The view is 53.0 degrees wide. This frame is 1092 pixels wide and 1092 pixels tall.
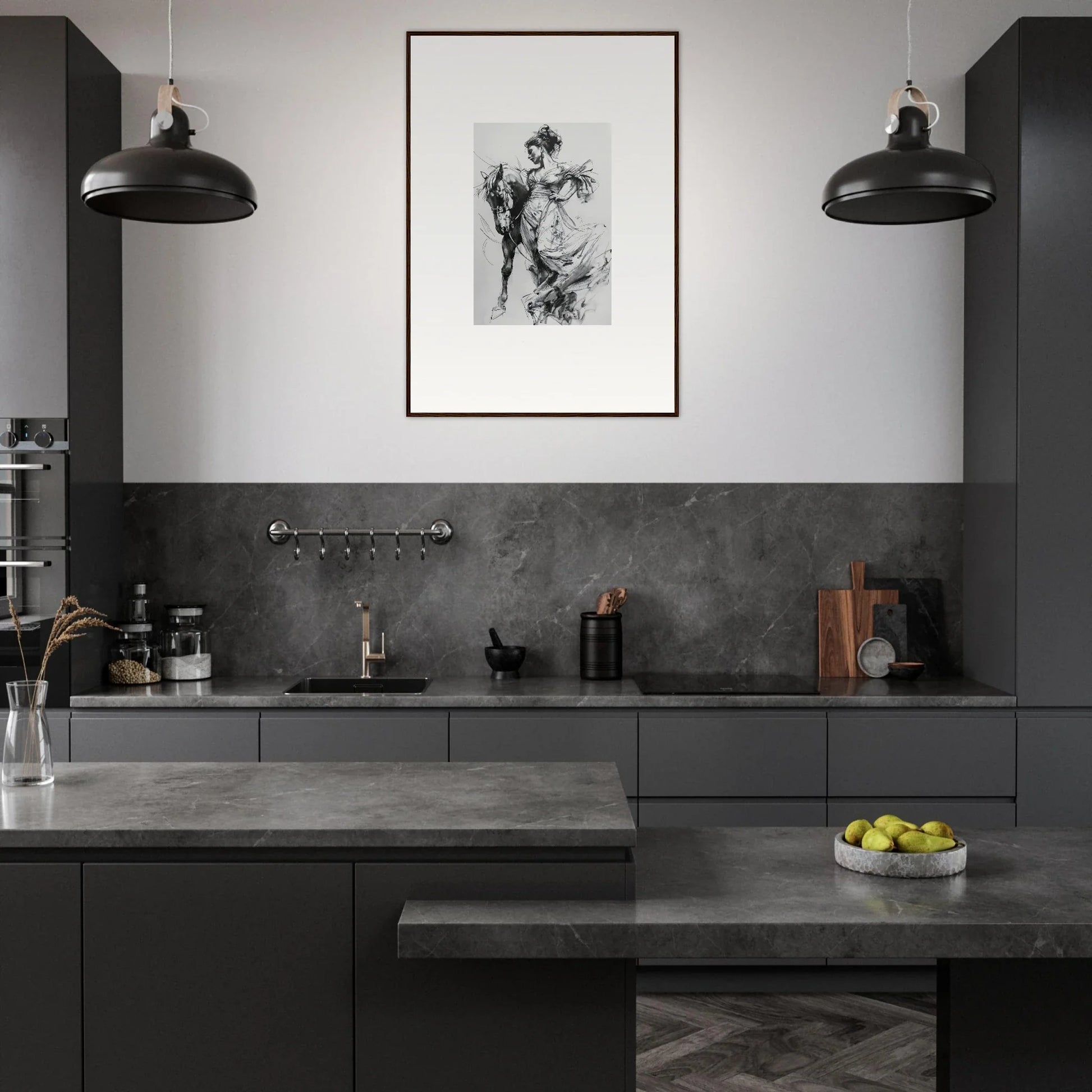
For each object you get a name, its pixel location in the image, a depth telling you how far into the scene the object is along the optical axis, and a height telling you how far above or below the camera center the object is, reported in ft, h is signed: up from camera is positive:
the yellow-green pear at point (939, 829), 7.11 -1.95
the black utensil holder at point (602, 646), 14.03 -1.49
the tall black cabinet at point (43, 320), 12.75 +2.43
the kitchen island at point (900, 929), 6.08 -2.28
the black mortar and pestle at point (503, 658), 14.05 -1.65
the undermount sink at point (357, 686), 14.35 -2.07
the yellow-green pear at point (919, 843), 6.90 -1.97
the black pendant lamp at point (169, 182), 7.64 +2.49
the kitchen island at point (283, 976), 6.79 -2.79
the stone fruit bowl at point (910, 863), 6.88 -2.11
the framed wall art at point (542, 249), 14.78 +3.79
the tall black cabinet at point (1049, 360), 12.77 +1.99
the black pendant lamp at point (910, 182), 7.65 +2.49
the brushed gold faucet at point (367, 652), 14.42 -1.63
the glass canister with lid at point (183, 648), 13.96 -1.53
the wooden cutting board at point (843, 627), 14.65 -1.29
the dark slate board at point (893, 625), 14.69 -1.26
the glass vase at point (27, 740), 7.57 -1.47
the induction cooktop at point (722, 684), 13.16 -1.93
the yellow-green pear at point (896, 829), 7.00 -1.92
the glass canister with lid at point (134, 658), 13.65 -1.64
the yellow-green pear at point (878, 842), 6.93 -1.98
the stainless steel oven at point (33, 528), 12.78 +0.00
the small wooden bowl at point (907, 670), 13.97 -1.79
